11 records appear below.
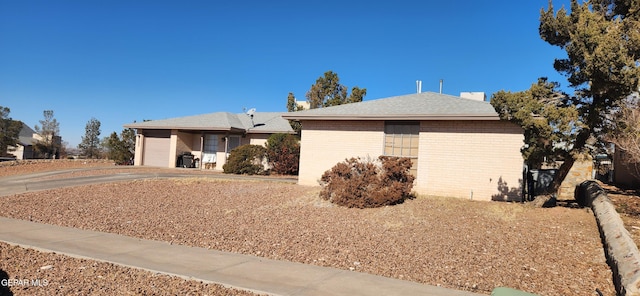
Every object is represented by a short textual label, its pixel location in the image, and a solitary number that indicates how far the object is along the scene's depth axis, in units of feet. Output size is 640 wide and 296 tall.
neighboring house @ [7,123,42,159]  162.39
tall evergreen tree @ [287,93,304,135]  96.07
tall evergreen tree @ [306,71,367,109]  95.40
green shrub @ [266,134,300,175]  75.56
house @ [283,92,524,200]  43.47
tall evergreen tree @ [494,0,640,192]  29.01
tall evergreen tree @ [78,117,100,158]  162.30
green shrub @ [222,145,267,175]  73.92
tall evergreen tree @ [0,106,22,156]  136.77
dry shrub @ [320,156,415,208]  38.91
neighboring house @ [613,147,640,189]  53.42
